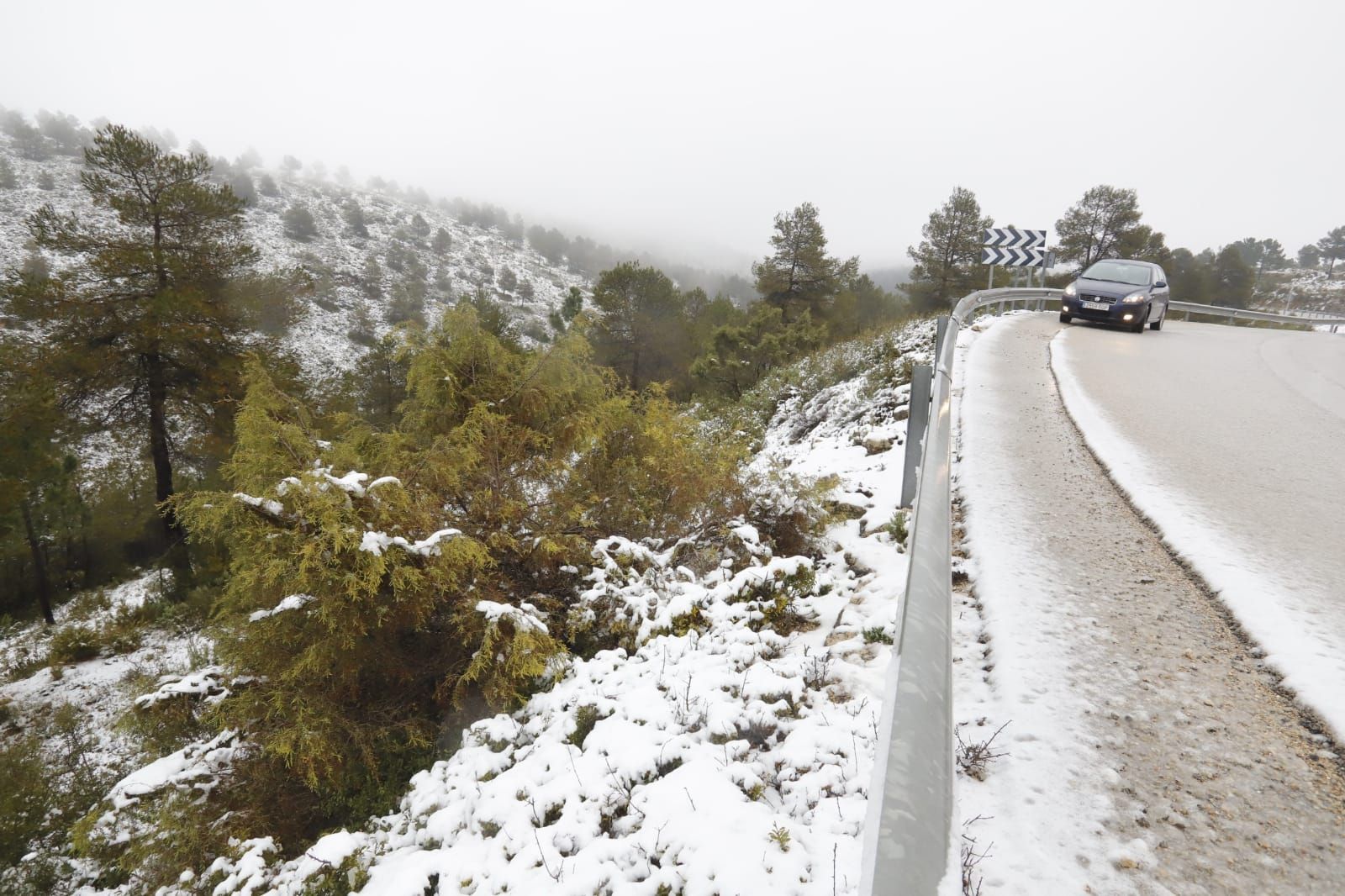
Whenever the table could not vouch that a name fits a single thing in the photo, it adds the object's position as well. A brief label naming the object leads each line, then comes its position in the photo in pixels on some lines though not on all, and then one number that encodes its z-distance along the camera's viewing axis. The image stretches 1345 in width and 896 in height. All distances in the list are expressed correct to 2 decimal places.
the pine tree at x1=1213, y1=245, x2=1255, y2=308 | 34.94
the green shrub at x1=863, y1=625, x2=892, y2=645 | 3.25
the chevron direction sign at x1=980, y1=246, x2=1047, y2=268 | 14.70
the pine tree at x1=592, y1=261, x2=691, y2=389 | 27.50
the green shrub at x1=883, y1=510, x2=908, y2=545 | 4.32
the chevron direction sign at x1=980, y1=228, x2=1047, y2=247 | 14.91
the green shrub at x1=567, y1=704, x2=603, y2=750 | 3.54
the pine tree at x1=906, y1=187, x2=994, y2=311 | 29.19
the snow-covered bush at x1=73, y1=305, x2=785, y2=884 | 3.99
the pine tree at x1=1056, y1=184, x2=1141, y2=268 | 30.95
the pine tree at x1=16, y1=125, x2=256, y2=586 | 12.50
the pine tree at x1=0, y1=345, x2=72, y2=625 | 12.31
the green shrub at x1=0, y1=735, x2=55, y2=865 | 5.92
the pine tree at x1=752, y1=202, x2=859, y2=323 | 26.70
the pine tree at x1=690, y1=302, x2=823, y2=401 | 22.38
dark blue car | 11.67
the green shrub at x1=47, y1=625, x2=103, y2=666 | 11.58
